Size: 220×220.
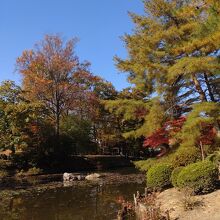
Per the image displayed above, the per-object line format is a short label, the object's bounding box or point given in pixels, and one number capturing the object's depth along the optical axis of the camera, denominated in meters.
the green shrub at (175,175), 9.41
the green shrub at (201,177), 8.27
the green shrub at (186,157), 11.77
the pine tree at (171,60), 12.08
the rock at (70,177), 17.98
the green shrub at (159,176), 9.99
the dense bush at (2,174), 17.04
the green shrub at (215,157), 10.25
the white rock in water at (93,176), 18.11
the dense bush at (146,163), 14.18
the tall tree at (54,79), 24.54
